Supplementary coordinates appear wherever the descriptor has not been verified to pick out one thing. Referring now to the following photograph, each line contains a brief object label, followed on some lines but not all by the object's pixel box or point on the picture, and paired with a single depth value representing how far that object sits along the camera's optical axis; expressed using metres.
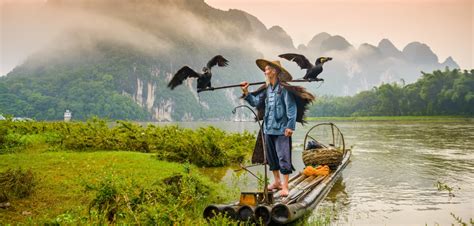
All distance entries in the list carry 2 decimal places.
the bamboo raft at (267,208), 5.00
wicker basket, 10.08
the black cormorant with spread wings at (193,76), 5.60
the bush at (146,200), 4.23
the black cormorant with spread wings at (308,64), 6.02
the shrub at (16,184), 6.10
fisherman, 6.25
